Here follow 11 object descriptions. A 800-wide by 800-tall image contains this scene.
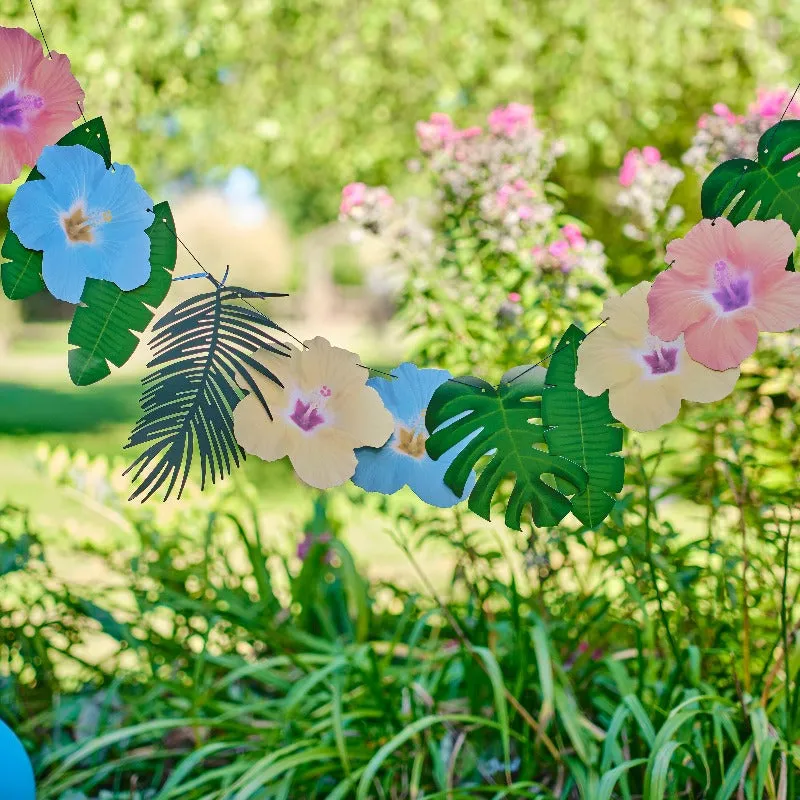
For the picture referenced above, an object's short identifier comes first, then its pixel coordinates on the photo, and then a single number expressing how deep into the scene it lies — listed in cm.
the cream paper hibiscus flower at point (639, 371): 181
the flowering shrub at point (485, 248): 354
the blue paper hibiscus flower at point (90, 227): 183
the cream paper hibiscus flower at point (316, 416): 184
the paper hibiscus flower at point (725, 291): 176
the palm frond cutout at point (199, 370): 182
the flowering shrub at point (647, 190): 344
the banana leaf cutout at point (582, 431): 184
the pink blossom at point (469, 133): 388
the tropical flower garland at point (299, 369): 181
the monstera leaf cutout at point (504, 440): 185
